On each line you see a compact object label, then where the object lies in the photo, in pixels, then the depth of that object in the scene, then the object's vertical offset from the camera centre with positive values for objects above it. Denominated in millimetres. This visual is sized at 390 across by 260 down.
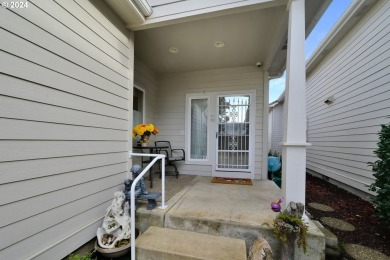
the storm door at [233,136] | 4105 -64
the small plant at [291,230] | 1585 -872
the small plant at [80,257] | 1589 -1218
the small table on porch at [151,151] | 3006 -430
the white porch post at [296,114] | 1878 +226
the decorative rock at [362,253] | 1834 -1273
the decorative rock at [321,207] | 2973 -1258
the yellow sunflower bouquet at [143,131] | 3242 +18
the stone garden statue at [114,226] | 1858 -1038
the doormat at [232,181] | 3611 -1010
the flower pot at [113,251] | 1760 -1217
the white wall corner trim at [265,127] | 3971 +164
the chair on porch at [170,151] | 4427 -477
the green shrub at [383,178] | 2188 -551
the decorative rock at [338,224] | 2373 -1257
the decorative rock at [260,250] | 1524 -1055
